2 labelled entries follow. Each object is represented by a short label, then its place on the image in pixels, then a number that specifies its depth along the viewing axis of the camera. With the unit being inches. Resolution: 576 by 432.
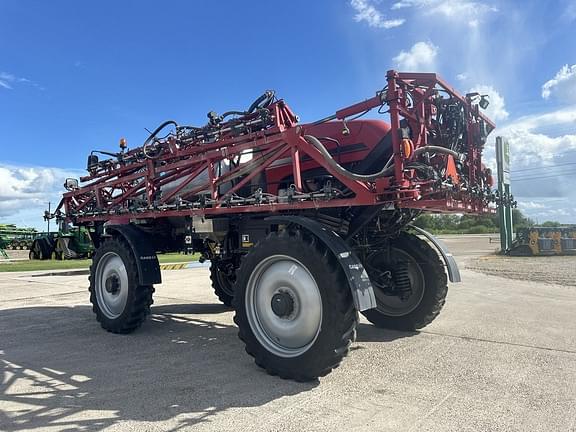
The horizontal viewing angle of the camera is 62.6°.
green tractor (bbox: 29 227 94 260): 1094.4
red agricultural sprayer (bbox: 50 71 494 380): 173.3
